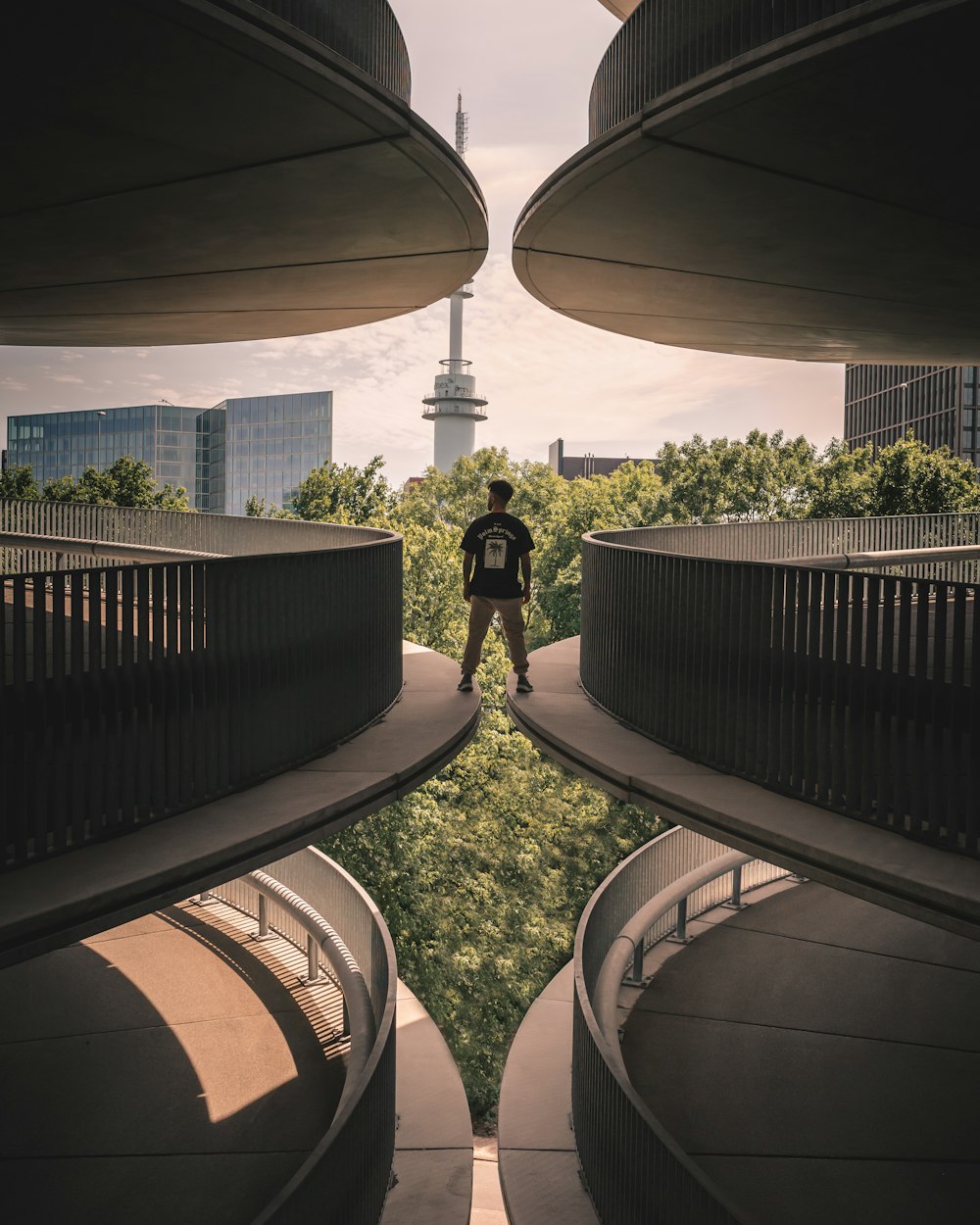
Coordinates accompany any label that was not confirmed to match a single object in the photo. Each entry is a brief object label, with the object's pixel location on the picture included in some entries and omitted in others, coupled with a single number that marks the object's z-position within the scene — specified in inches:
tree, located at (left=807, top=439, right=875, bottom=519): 1728.6
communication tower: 5374.0
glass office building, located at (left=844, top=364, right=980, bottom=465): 3417.8
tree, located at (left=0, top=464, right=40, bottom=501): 1705.2
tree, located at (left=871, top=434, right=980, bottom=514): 1630.2
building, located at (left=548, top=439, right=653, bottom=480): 6156.5
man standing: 363.6
